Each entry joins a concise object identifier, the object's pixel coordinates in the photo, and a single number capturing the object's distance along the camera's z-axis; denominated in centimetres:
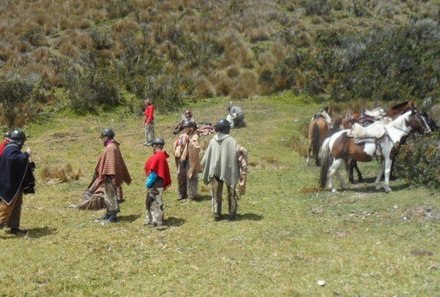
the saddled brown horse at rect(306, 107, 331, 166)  1670
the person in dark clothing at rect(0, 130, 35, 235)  1010
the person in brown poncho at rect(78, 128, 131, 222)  1080
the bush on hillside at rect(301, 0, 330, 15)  4025
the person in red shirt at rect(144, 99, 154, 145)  2050
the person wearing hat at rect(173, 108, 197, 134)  1858
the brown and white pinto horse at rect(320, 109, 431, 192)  1244
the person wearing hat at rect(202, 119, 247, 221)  1049
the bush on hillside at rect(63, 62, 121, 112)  2670
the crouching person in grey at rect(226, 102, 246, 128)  2300
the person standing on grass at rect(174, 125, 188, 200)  1292
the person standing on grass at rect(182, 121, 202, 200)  1273
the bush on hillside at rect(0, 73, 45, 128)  2480
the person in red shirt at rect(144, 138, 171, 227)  1047
